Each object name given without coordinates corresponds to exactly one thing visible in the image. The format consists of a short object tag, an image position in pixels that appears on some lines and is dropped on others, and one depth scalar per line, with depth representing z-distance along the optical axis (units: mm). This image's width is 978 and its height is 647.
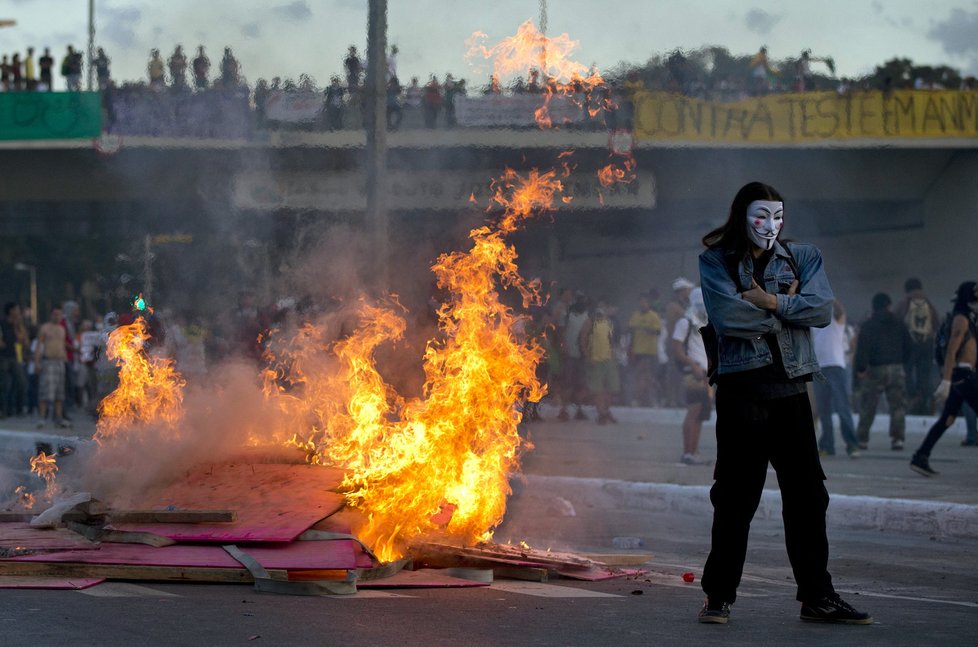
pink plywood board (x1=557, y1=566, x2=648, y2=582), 13578
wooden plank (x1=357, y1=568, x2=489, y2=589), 12539
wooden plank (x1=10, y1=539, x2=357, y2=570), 12562
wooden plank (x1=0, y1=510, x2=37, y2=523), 15203
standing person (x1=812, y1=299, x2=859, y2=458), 29156
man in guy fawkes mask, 10883
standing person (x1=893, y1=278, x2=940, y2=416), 36687
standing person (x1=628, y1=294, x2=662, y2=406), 43187
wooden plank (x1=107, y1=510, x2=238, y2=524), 13578
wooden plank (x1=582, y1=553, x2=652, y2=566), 14914
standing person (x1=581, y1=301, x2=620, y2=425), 39125
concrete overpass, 27141
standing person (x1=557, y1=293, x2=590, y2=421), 40406
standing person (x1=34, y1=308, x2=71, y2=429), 40125
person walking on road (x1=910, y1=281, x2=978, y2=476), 23219
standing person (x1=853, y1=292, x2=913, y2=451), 30250
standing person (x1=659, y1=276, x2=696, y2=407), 42844
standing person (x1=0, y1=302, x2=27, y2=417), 43781
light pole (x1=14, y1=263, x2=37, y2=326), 103662
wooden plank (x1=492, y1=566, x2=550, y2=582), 13352
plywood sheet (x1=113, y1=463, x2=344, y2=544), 13289
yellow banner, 52656
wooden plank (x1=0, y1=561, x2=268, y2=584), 12469
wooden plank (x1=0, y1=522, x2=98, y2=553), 13305
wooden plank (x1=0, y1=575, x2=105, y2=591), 11977
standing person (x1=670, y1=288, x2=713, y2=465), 25578
